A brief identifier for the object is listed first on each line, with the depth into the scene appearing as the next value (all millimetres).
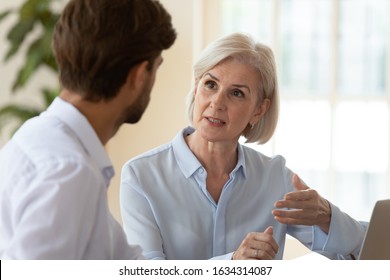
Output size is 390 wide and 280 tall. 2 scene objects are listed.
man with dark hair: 2465
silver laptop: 3046
